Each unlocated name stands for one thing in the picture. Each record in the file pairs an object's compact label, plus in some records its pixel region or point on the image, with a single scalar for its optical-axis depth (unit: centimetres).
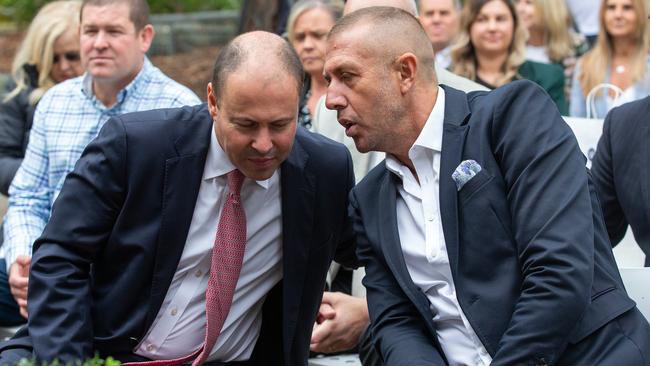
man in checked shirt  596
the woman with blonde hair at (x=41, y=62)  707
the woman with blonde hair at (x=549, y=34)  851
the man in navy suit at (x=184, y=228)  422
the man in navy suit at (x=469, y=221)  381
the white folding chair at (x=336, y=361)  555
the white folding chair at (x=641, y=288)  426
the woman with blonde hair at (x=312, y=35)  695
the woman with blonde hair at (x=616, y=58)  745
